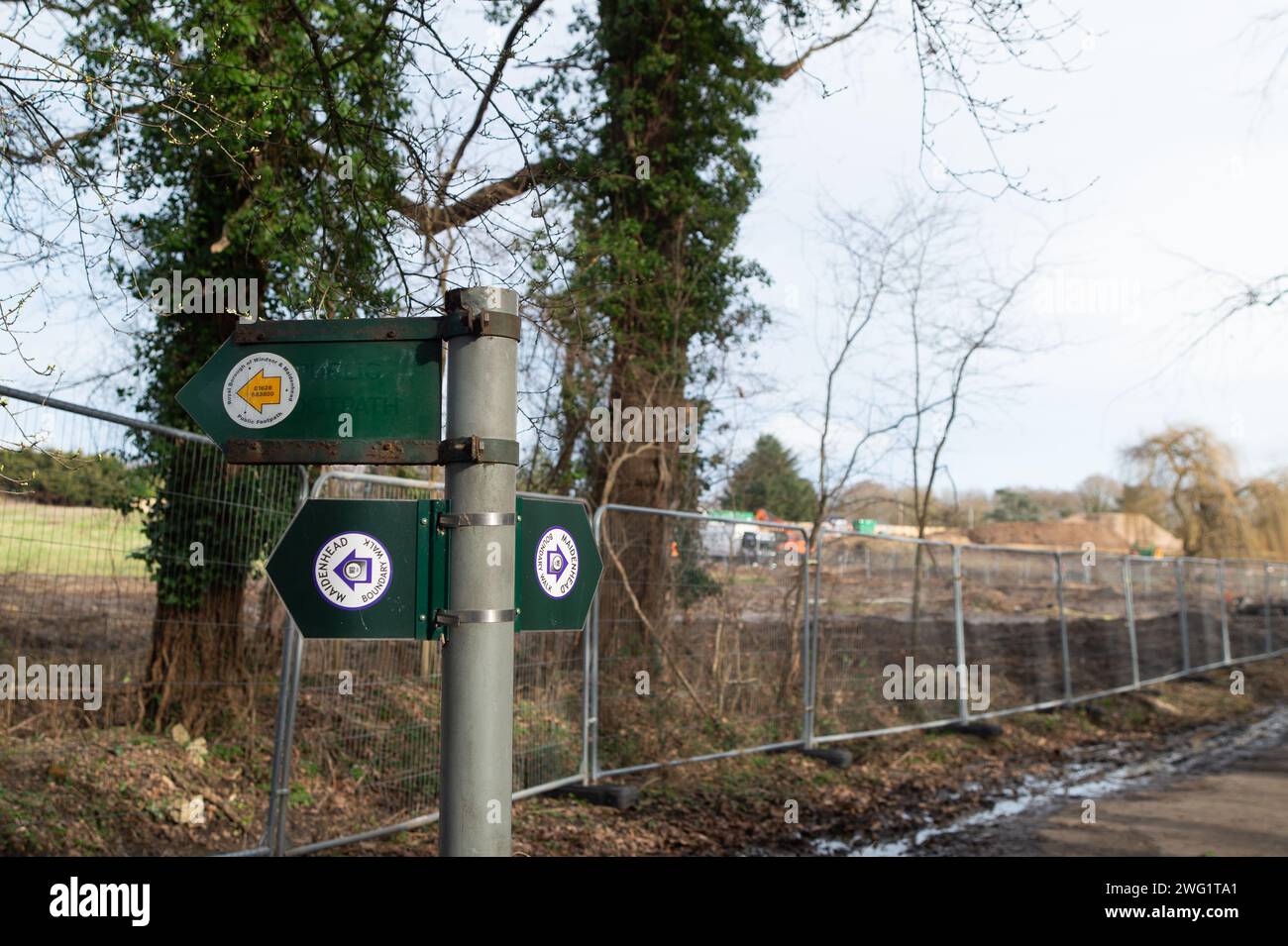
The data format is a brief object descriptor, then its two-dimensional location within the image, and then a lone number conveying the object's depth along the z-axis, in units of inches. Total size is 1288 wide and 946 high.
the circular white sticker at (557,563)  108.7
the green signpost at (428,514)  97.5
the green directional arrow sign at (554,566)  106.5
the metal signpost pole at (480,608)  96.1
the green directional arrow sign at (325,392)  105.6
